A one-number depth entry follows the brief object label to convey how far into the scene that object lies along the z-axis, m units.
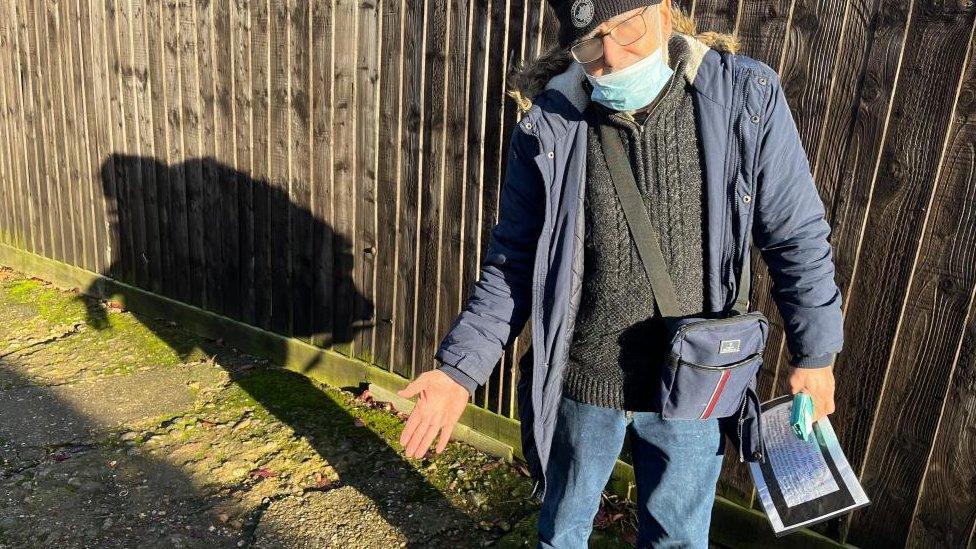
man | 1.96
